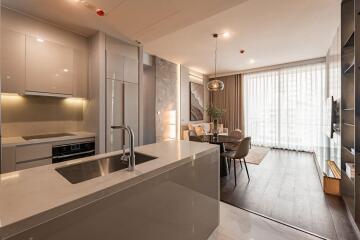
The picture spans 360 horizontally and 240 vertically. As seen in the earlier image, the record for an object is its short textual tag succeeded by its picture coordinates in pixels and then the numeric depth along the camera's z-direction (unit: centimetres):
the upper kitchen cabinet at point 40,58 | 219
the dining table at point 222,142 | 337
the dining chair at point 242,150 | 304
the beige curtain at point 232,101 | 643
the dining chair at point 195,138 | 356
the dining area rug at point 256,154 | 433
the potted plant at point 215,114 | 373
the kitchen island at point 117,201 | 66
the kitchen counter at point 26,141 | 205
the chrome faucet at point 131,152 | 107
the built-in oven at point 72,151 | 240
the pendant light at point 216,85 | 392
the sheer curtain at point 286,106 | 505
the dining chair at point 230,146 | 371
